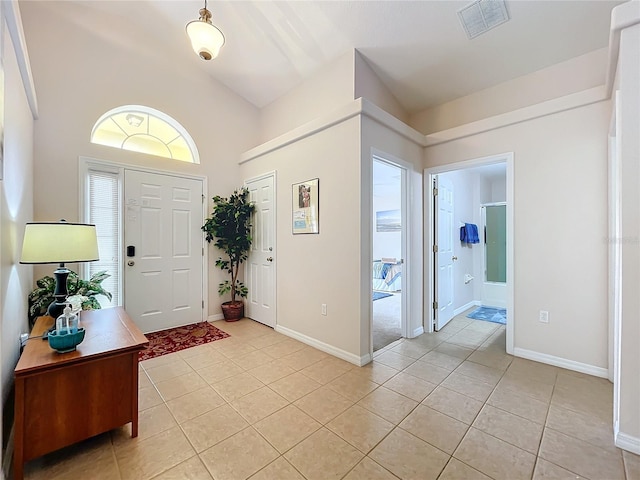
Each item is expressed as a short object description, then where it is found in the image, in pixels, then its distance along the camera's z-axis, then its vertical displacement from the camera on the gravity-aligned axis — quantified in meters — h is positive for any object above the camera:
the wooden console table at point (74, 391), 1.36 -0.81
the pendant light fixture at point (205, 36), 2.50 +1.88
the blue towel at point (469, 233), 4.54 +0.10
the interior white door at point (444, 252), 3.60 -0.18
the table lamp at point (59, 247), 1.66 -0.04
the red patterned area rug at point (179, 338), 2.98 -1.17
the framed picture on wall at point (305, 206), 3.09 +0.38
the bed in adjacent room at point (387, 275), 6.55 -0.87
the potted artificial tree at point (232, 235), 3.88 +0.07
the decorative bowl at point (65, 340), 1.48 -0.54
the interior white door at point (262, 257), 3.70 -0.24
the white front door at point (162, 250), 3.38 -0.13
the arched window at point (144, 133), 3.31 +1.37
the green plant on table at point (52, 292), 2.43 -0.48
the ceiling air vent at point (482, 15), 2.37 +1.97
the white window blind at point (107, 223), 3.14 +0.21
